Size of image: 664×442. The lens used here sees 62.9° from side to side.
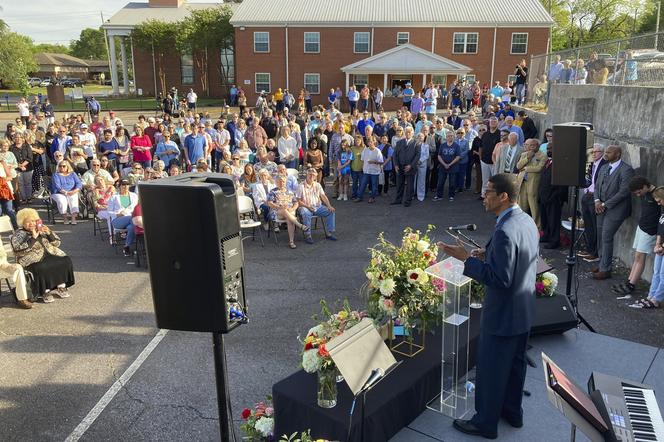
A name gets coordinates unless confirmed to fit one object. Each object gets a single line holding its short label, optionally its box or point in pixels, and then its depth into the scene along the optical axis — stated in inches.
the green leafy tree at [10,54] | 2154.0
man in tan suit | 439.8
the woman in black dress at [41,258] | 323.9
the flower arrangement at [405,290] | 202.1
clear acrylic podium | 182.9
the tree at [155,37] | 1646.2
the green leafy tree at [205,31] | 1625.2
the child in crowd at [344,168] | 560.4
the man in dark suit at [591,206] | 382.6
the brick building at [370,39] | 1421.0
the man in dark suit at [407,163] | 537.3
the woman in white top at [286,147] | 588.5
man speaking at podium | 162.9
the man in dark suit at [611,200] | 349.7
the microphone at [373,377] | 144.0
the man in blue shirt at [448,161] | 557.9
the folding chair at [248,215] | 433.7
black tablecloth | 166.2
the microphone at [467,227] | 194.4
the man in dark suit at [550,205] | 418.6
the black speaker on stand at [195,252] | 138.4
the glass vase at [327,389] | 166.2
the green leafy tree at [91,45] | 4967.3
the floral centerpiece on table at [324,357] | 165.0
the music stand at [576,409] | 114.9
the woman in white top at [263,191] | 460.1
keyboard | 131.3
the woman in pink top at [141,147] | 611.8
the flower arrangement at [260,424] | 178.7
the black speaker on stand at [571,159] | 296.5
